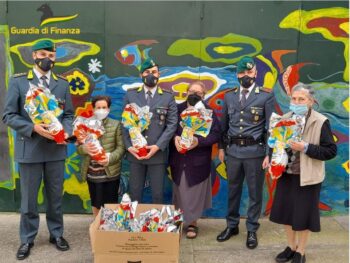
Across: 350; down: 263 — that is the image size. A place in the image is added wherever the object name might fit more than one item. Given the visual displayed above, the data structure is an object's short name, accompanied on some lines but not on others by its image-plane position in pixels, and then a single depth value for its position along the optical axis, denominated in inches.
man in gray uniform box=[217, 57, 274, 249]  158.6
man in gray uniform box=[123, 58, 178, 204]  158.2
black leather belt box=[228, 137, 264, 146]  159.0
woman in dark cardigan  164.1
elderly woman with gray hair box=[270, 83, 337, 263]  133.8
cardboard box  121.6
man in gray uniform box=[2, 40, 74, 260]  142.8
